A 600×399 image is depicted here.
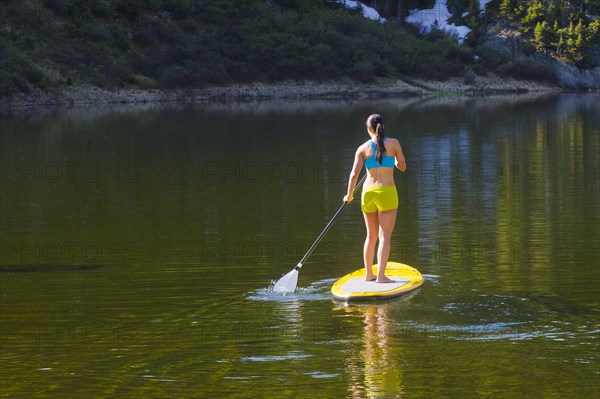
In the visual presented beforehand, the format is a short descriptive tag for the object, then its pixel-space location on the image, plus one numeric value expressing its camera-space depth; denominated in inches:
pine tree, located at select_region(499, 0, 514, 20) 4269.2
